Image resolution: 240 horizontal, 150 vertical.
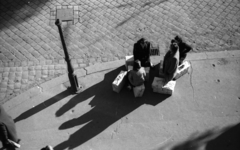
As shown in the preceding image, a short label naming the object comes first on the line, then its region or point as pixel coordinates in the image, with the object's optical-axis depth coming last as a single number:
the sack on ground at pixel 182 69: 8.38
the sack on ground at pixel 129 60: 8.60
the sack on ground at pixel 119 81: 8.06
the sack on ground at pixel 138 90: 7.93
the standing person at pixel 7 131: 6.58
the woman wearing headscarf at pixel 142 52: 7.71
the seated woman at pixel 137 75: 7.38
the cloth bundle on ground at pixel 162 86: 8.02
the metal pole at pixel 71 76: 7.13
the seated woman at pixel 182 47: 7.73
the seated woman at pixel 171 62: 7.33
